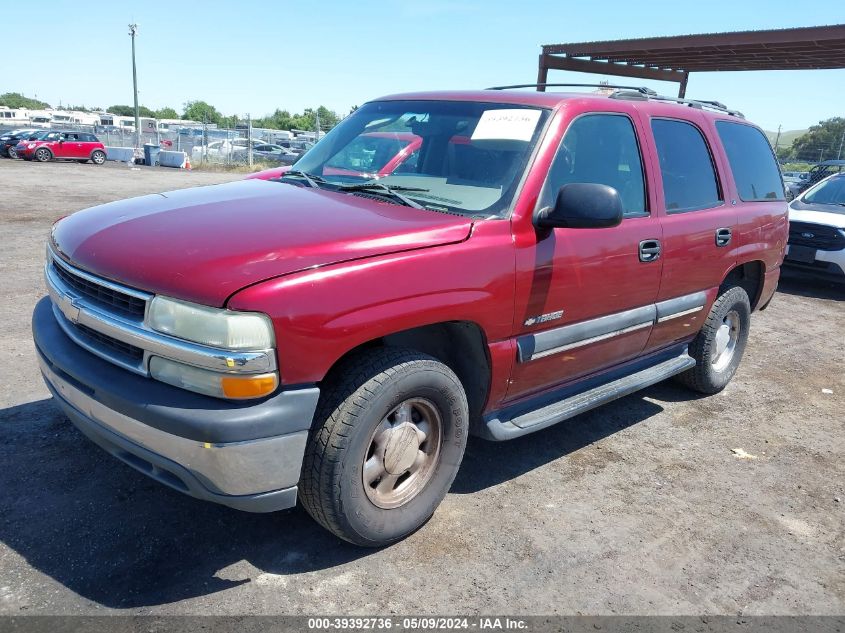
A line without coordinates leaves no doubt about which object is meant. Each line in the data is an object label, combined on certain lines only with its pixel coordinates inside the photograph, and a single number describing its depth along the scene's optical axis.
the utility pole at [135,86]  35.34
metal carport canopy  13.93
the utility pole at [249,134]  29.92
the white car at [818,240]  8.84
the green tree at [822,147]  26.02
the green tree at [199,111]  132.14
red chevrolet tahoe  2.35
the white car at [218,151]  33.47
